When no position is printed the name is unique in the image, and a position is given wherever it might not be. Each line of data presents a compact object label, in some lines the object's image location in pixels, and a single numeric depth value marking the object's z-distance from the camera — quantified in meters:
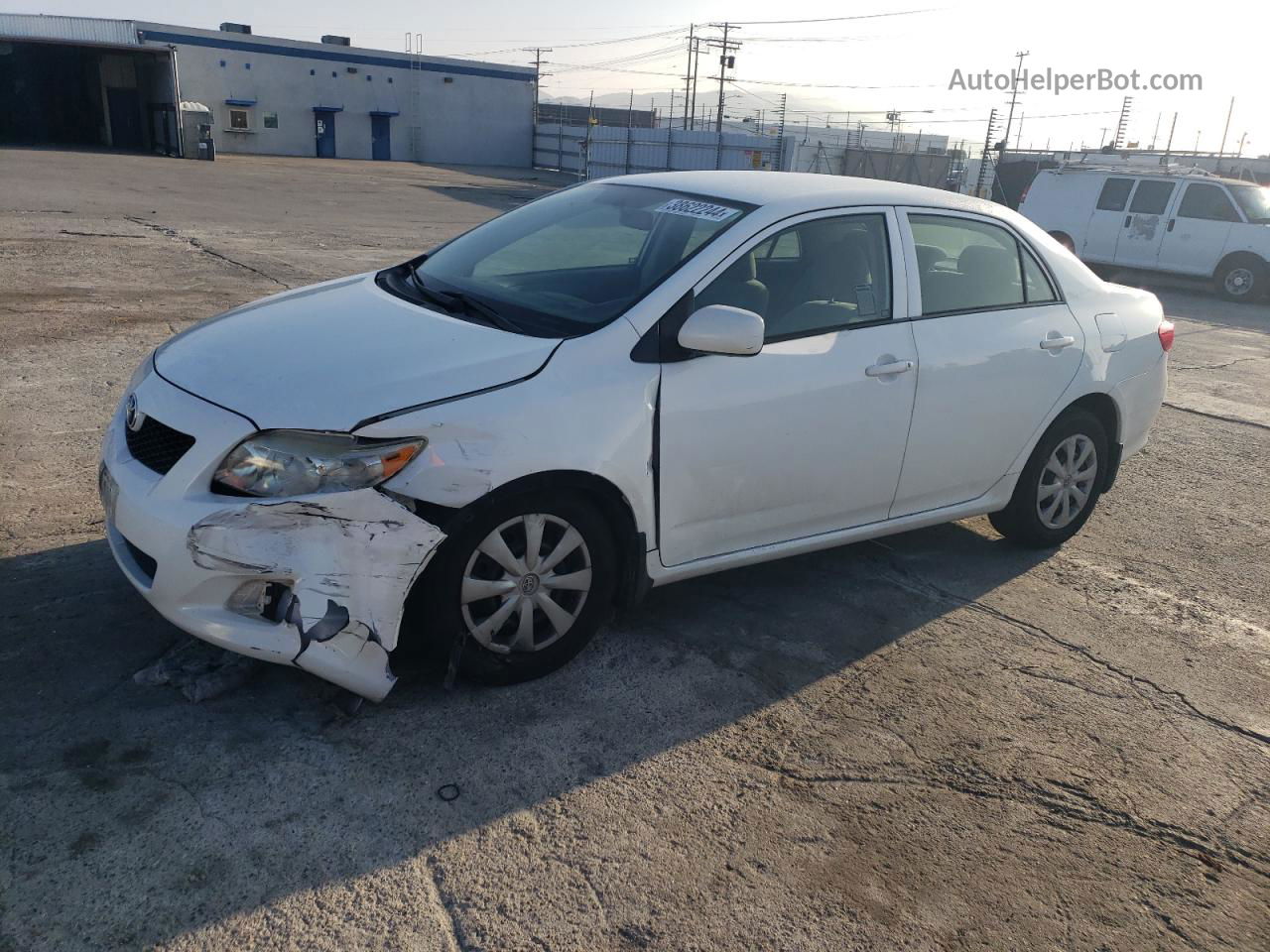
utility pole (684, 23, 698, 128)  63.98
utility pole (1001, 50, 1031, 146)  50.94
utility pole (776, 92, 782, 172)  34.94
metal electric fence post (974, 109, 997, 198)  28.80
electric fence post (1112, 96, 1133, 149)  40.39
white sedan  2.99
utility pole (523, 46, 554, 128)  51.53
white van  15.59
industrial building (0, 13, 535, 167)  39.47
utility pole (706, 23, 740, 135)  59.22
